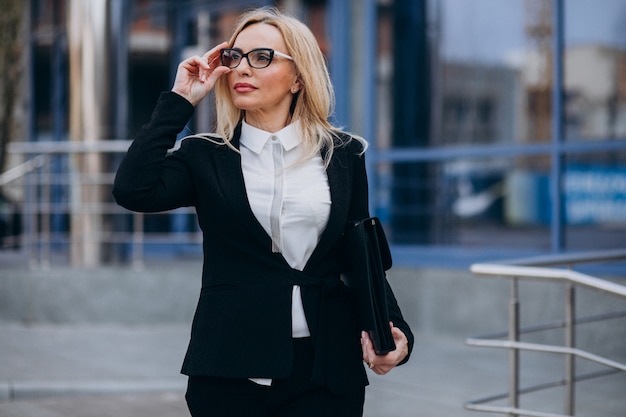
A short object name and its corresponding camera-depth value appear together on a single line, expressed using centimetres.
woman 261
